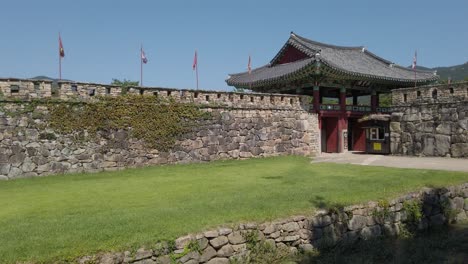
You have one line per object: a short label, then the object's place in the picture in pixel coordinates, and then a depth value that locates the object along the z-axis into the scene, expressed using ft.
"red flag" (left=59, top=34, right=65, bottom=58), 52.49
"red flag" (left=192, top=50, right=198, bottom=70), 68.80
